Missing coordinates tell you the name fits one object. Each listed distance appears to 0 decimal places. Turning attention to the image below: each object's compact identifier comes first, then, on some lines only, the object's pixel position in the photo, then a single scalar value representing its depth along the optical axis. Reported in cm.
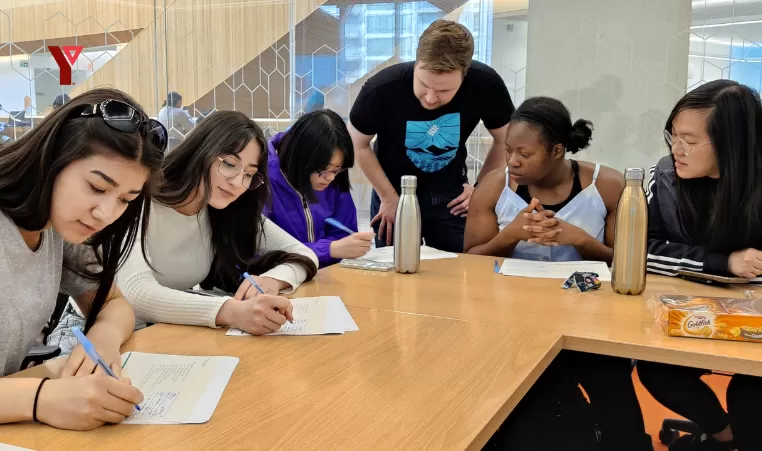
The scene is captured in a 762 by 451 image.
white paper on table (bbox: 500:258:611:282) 192
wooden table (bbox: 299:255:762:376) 127
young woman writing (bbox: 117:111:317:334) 153
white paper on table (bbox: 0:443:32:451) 80
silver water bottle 194
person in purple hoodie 215
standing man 271
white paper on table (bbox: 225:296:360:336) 135
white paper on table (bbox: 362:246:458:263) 219
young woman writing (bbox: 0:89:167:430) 105
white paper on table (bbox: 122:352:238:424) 93
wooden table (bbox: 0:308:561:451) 86
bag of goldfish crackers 130
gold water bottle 169
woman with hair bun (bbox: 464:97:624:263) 224
